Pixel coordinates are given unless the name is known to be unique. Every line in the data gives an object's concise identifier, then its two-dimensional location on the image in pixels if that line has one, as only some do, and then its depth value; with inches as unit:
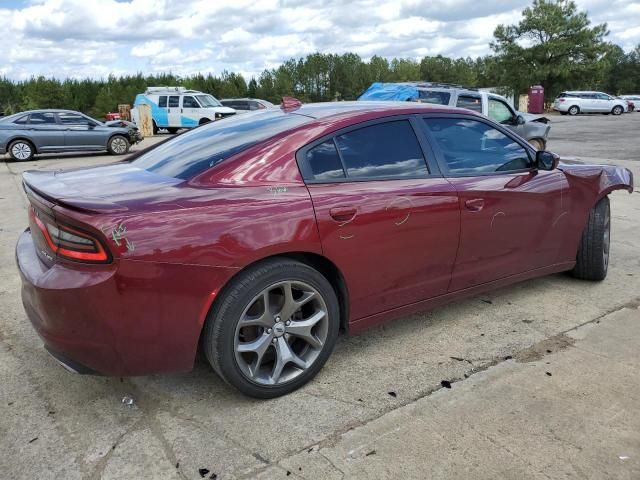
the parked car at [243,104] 1027.2
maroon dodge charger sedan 96.9
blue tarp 481.1
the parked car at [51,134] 601.3
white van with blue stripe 995.3
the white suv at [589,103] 1483.8
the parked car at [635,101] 1637.6
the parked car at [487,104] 460.1
